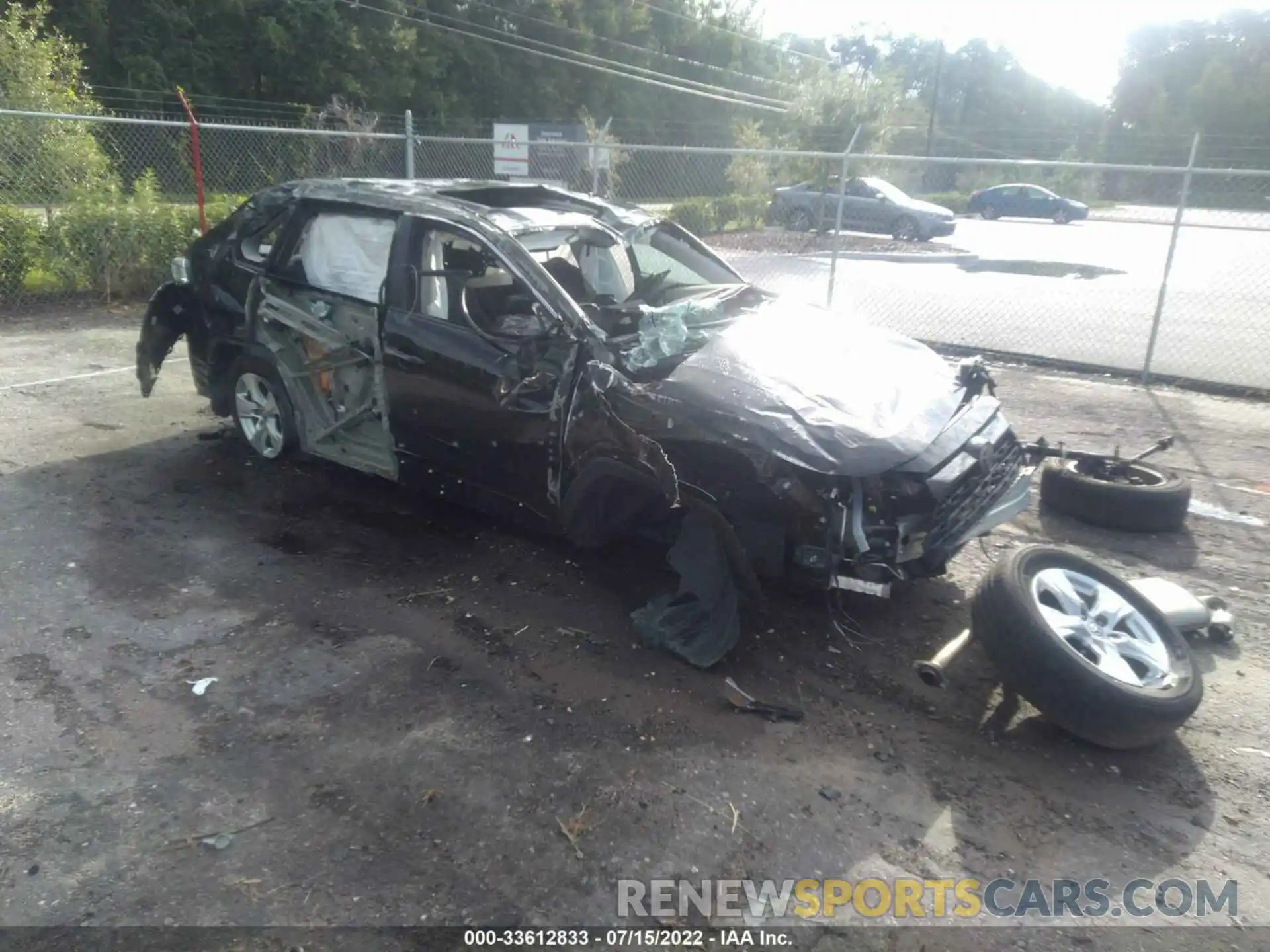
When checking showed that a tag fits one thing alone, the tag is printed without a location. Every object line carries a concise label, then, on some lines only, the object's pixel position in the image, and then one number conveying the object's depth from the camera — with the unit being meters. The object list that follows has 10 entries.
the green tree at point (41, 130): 11.24
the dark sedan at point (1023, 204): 29.56
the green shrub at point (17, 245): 10.41
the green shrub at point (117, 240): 10.81
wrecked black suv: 3.81
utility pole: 38.75
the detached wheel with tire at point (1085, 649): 3.32
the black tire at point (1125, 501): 5.29
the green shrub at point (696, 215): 19.50
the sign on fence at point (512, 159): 14.00
